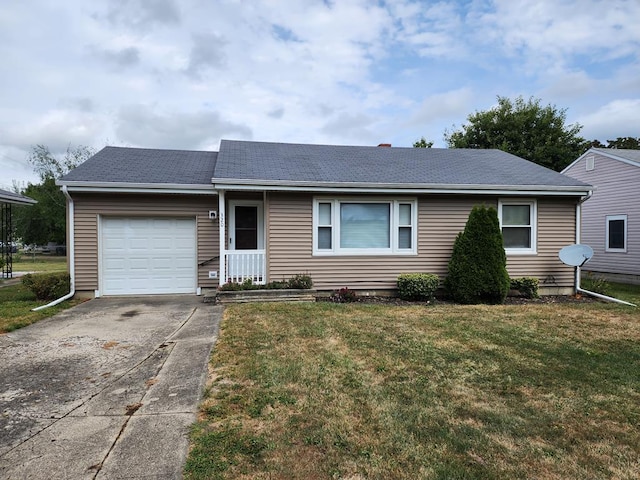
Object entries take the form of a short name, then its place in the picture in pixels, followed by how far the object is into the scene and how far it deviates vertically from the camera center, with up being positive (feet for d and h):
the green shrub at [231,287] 26.64 -3.47
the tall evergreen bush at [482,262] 27.45 -1.75
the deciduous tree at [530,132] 86.12 +25.84
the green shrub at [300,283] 27.81 -3.32
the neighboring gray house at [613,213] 41.09 +2.99
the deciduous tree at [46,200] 101.93 +10.77
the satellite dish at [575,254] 29.86 -1.27
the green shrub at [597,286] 31.96 -4.40
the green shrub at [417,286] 28.60 -3.66
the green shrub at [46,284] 25.94 -3.21
